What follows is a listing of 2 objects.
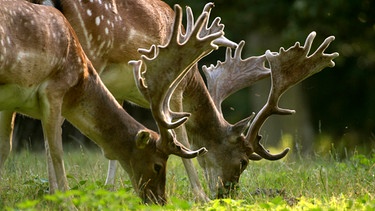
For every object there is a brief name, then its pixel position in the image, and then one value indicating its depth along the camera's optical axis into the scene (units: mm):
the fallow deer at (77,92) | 15672
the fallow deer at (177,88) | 18141
